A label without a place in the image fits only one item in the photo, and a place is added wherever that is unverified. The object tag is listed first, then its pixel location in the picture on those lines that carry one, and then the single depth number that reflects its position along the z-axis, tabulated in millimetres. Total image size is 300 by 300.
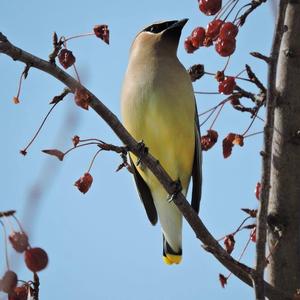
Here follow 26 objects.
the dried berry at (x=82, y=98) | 5836
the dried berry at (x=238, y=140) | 7477
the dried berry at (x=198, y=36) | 7484
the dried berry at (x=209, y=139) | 7923
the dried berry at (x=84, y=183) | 7141
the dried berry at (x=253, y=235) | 7059
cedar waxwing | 9055
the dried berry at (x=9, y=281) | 4461
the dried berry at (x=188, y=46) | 7664
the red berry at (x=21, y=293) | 5559
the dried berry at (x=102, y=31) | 6723
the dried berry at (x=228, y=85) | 7234
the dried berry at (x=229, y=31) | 6895
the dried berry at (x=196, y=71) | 7793
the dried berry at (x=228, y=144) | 7543
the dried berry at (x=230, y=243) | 7004
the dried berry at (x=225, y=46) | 6898
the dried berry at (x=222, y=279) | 6706
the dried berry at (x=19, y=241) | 4926
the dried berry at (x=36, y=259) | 5035
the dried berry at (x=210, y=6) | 7219
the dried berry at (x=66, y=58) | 6199
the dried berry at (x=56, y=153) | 5671
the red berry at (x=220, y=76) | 7375
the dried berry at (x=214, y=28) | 7245
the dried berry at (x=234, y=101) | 7445
